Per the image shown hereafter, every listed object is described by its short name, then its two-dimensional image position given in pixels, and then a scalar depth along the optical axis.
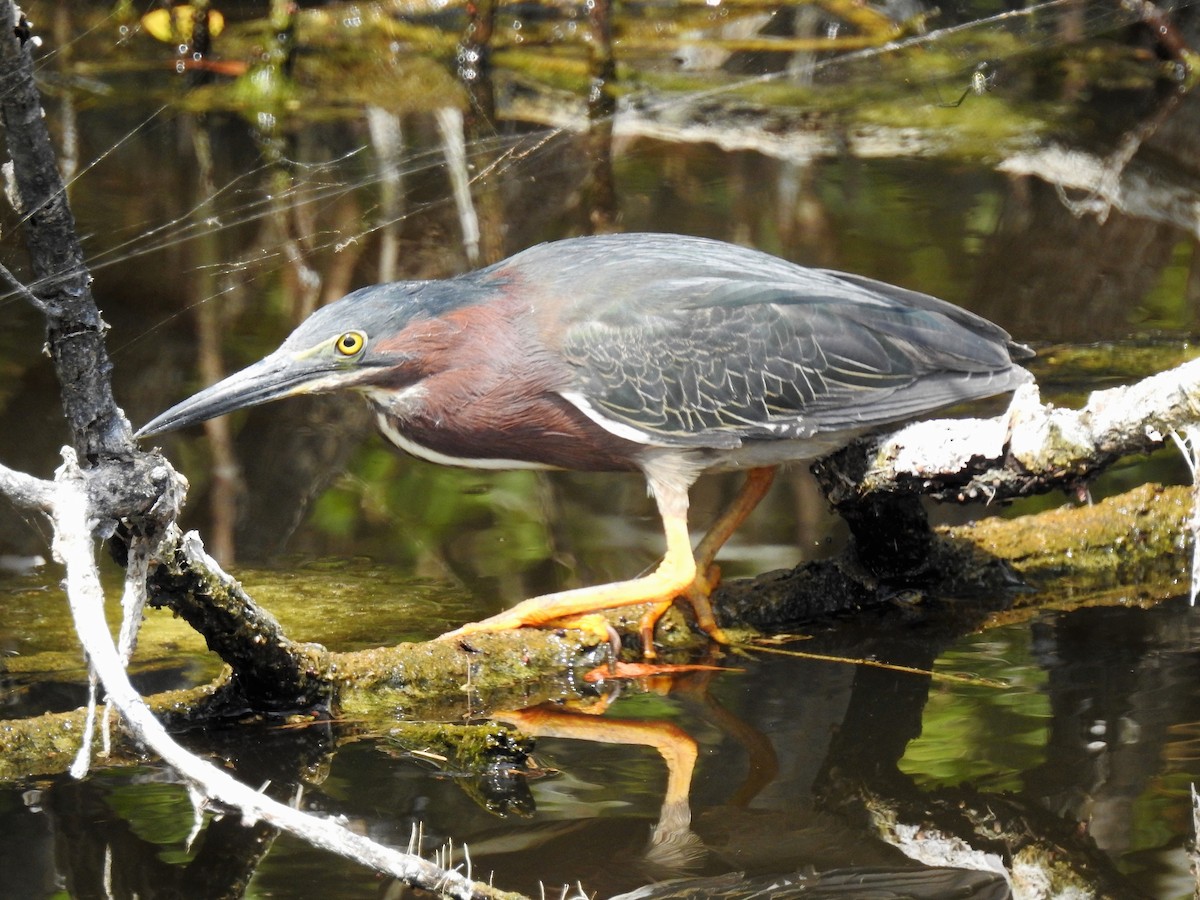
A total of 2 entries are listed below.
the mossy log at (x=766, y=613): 8.29
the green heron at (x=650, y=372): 9.50
